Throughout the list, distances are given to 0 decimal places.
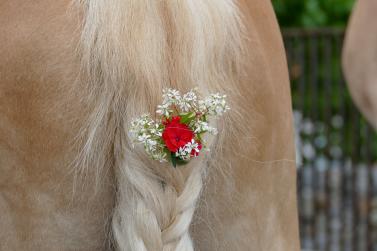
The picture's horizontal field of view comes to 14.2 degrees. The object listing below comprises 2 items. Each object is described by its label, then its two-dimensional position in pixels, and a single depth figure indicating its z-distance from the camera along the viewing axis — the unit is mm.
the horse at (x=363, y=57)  2642
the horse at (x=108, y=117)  2351
